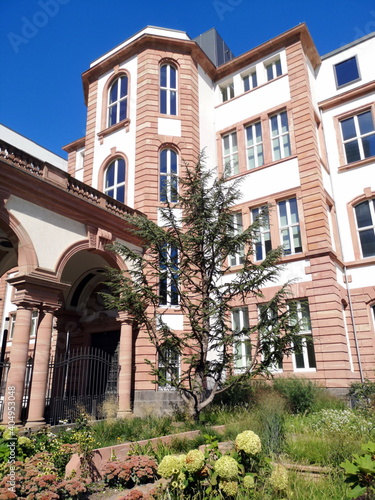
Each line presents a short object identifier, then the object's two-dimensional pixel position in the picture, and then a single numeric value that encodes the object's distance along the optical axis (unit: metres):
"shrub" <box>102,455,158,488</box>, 6.38
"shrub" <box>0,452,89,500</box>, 4.84
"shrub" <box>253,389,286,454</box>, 7.05
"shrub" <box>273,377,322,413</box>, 12.08
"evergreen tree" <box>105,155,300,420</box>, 10.39
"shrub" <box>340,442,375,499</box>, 4.12
